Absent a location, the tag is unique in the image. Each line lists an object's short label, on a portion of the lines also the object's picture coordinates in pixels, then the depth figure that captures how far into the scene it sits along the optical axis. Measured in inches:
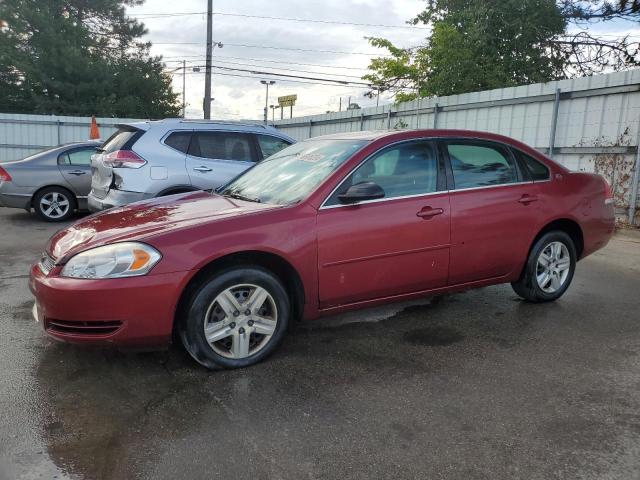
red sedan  126.6
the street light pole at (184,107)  1518.9
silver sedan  376.2
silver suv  266.1
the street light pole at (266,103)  2292.1
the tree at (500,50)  701.9
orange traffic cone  605.1
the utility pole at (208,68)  948.6
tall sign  2493.8
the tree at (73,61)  1139.3
